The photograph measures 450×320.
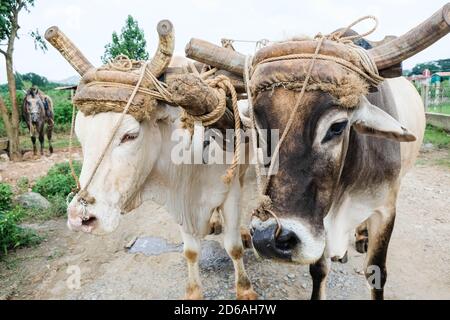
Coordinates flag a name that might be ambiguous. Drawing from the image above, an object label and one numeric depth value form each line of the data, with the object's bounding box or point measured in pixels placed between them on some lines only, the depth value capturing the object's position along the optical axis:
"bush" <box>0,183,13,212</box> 5.52
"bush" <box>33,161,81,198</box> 6.86
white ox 2.29
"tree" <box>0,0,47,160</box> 9.66
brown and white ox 1.89
